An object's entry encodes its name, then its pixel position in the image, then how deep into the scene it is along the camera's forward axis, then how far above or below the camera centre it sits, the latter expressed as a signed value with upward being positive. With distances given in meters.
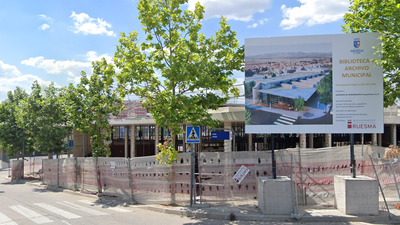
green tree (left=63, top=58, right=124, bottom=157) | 15.62 +1.11
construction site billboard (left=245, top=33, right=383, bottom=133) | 8.96 +1.32
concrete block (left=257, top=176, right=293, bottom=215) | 8.79 -2.00
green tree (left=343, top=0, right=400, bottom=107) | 8.40 +3.35
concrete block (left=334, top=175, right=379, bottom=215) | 8.38 -1.90
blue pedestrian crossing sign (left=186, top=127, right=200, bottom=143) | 10.44 -0.23
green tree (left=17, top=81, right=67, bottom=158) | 21.22 +0.74
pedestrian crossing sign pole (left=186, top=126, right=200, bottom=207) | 10.40 -0.40
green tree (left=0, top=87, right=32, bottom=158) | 25.22 -0.40
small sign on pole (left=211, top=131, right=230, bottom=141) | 11.66 -0.26
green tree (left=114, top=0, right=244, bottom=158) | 10.53 +2.45
